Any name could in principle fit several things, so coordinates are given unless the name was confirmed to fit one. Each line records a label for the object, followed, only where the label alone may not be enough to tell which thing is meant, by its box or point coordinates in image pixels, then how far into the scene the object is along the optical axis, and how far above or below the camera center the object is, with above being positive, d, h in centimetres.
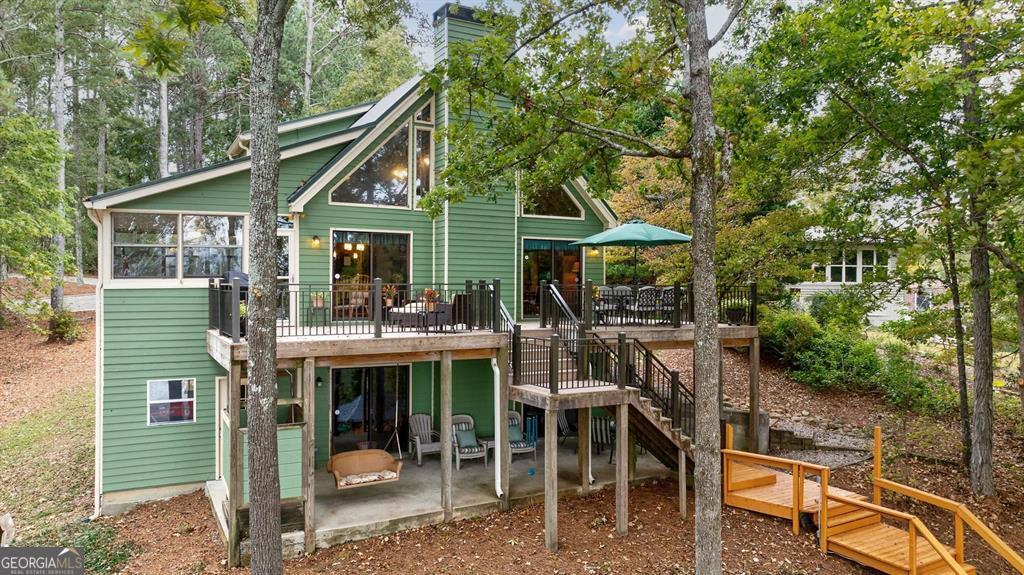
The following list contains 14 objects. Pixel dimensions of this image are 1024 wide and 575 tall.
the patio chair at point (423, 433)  1121 -303
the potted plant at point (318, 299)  1053 -18
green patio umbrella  1096 +104
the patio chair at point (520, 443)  1073 -313
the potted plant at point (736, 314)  1227 -61
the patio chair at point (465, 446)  1061 -317
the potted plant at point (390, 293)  1029 -7
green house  871 -49
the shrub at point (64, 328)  1928 -130
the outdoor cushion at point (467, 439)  1115 -309
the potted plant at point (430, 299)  934 -18
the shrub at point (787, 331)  1709 -142
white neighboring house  2178 +10
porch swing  891 -306
